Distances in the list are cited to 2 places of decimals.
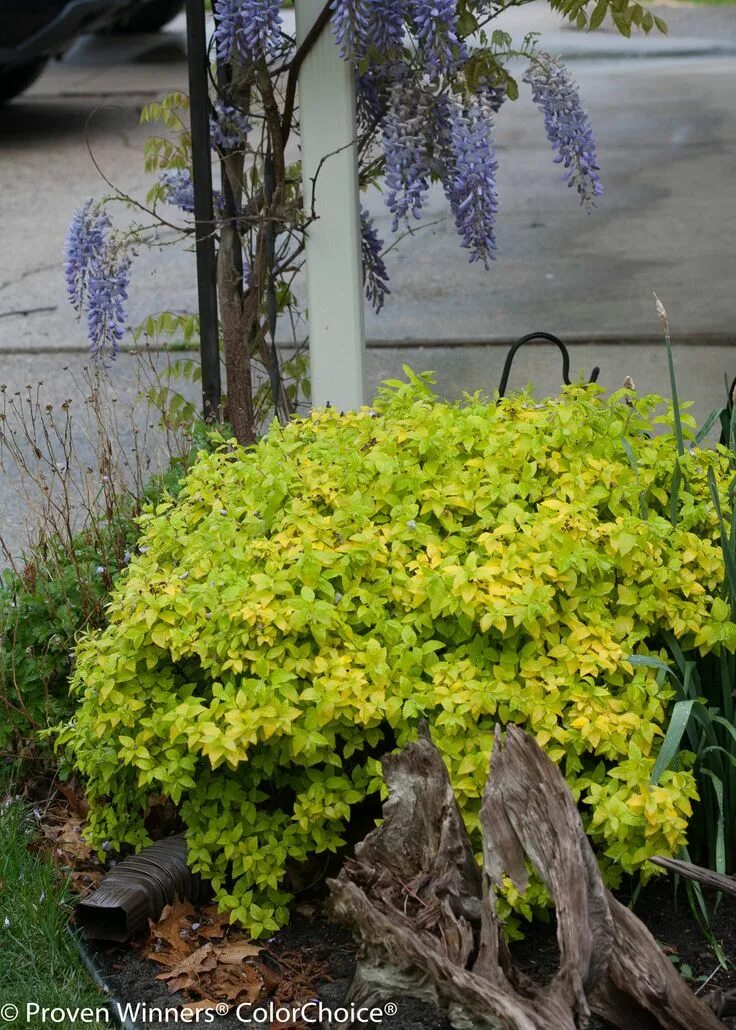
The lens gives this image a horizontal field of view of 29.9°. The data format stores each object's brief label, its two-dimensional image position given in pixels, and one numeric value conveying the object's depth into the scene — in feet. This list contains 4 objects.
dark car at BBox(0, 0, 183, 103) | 31.35
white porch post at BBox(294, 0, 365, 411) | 12.32
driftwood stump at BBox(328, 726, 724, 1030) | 6.70
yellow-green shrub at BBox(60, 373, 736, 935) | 8.04
